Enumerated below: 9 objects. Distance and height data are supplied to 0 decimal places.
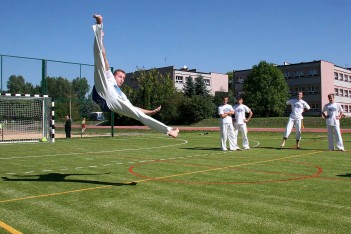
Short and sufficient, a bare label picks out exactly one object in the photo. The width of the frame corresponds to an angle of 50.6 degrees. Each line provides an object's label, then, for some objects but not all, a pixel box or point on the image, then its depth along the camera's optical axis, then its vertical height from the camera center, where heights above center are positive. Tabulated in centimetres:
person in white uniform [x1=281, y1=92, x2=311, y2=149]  1553 +20
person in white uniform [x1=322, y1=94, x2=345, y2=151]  1444 -1
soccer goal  2294 +3
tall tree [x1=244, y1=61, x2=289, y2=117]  7088 +552
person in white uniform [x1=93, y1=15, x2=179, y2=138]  767 +59
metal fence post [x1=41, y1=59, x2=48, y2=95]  2359 +291
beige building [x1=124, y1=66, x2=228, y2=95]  8225 +966
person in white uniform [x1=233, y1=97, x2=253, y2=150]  1534 -8
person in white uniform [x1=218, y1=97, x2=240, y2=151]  1475 -24
